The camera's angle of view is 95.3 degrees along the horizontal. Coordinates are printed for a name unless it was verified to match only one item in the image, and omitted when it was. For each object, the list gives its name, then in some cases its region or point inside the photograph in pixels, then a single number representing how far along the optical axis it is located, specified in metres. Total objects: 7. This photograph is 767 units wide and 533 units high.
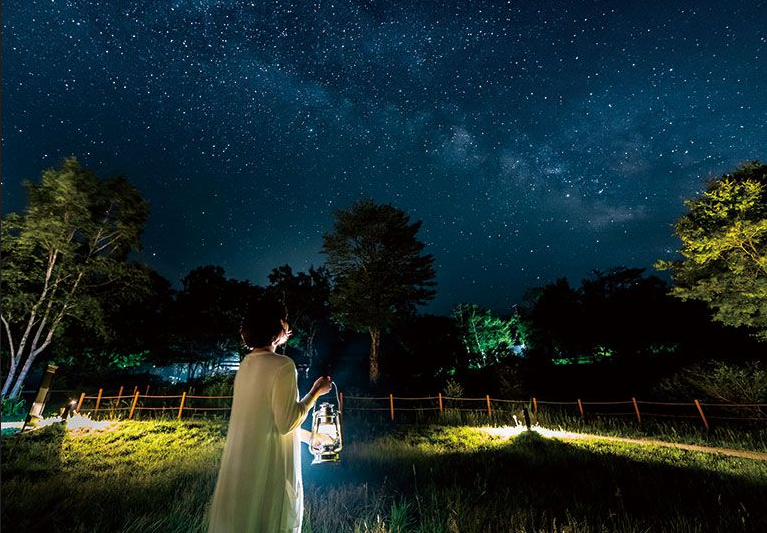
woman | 2.23
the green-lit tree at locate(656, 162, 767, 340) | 14.47
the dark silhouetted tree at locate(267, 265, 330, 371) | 38.06
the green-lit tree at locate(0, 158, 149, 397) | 15.10
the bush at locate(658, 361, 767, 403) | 13.63
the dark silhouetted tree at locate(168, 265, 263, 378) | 35.41
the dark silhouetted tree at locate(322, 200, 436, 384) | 25.53
